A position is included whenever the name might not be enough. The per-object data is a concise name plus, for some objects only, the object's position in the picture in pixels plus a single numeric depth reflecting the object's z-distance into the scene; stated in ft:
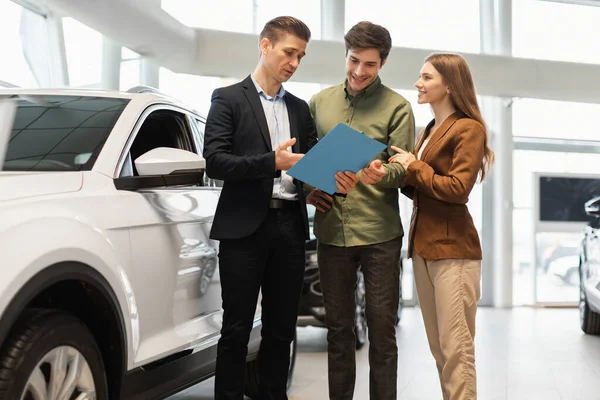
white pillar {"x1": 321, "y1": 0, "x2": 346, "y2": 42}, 35.22
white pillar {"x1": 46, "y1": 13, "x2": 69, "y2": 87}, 23.39
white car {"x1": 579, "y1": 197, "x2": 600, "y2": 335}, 21.91
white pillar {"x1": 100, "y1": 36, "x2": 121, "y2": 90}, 25.57
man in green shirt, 10.03
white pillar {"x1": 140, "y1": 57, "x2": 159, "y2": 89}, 27.50
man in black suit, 9.34
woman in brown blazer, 9.54
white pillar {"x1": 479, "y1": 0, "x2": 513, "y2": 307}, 36.96
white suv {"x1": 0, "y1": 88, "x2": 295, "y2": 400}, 6.40
